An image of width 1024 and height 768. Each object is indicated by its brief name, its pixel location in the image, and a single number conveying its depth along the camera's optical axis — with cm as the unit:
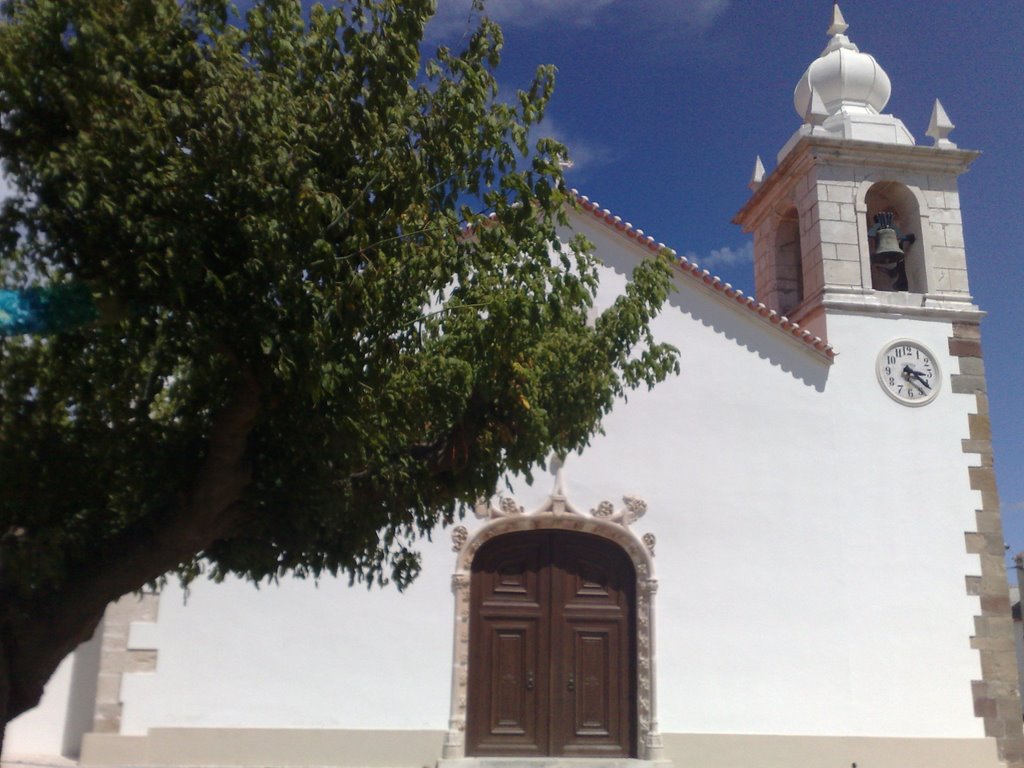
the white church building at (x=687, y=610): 906
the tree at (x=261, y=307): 418
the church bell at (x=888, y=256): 1156
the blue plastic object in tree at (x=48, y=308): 420
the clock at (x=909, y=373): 1081
